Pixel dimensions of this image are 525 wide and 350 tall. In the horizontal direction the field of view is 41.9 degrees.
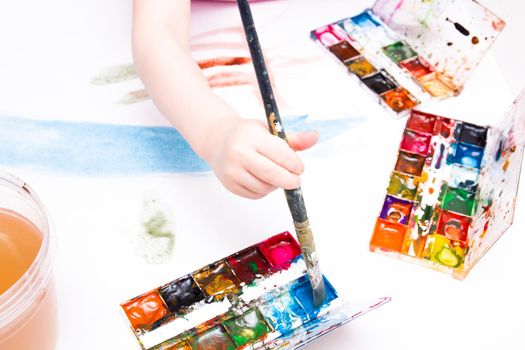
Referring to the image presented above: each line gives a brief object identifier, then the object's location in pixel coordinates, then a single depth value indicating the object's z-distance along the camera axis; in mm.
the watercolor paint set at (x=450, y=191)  773
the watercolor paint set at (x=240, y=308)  687
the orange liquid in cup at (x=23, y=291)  604
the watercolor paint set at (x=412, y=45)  936
